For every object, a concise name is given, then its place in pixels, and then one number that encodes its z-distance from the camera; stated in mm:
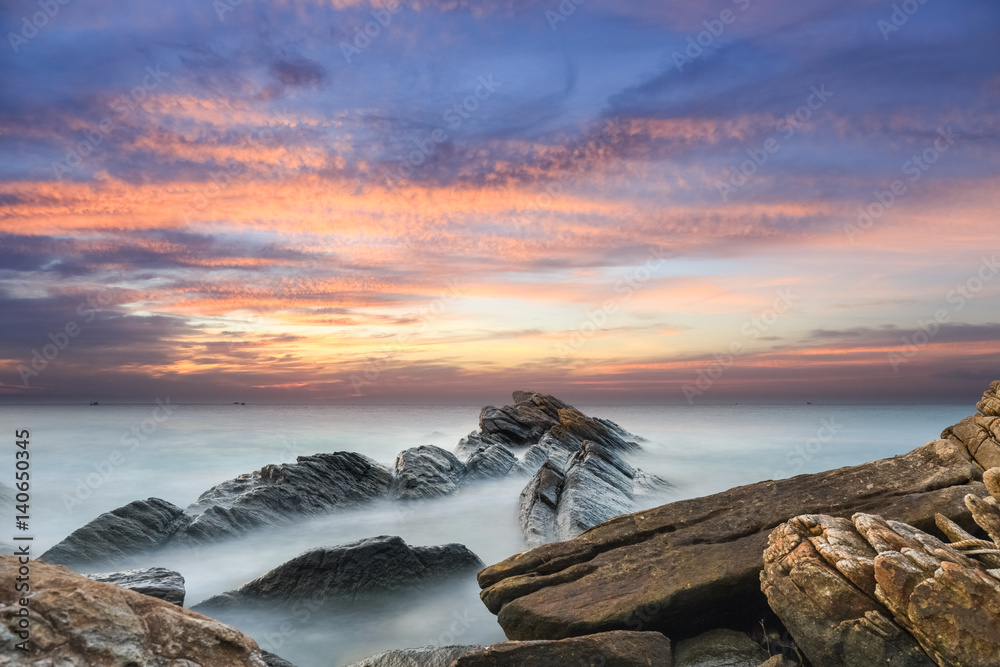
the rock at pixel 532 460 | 28922
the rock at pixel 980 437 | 10812
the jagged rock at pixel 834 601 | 6355
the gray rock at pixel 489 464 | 26938
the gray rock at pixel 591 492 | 16094
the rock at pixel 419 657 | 8289
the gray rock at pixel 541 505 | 16575
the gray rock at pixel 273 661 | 8469
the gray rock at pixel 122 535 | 14398
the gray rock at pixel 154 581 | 9953
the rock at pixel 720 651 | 7711
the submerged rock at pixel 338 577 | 12180
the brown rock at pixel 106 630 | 4527
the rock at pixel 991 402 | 11577
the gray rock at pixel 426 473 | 22859
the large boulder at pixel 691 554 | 8688
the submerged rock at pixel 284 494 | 17578
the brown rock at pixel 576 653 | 6906
